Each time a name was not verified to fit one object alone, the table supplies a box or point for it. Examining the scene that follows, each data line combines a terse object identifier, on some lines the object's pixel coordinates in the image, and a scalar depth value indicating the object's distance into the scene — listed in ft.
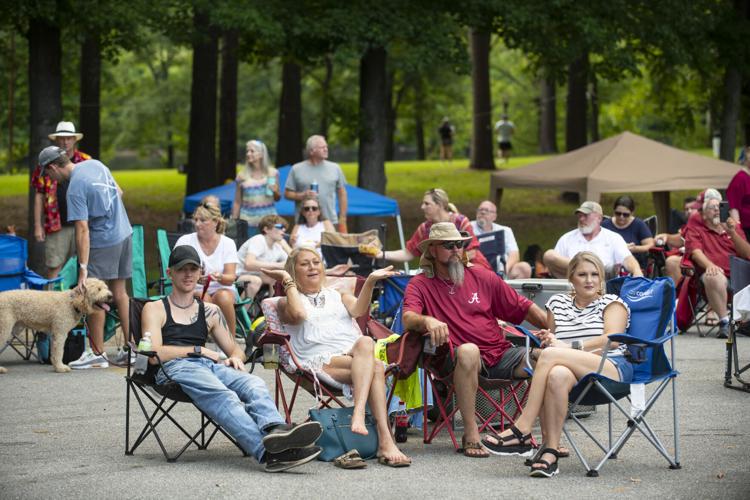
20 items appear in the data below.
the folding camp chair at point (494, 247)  77.20
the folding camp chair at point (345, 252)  75.71
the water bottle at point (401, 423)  46.82
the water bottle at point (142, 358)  43.19
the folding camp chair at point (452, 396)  45.60
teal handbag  42.86
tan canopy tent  106.73
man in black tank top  41.19
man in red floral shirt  66.80
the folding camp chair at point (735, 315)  56.49
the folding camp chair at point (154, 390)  42.86
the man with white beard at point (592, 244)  70.33
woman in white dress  43.47
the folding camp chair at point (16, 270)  66.74
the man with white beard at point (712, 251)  75.05
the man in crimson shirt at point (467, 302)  45.80
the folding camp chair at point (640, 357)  41.34
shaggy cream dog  62.08
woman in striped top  41.47
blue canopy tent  102.12
